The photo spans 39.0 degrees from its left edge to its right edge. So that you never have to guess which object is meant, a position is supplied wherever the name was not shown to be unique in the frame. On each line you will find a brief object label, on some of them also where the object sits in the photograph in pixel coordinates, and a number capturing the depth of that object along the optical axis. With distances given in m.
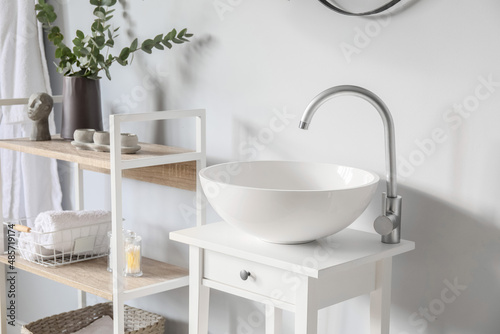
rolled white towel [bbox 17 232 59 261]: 2.21
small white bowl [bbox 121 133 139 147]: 1.99
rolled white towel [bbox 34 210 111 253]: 2.18
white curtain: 2.52
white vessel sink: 1.47
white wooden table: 1.49
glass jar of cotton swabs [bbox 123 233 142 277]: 2.10
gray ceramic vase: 2.22
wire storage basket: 2.19
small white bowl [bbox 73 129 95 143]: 2.10
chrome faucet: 1.57
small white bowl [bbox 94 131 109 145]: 2.05
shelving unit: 1.90
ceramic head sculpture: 2.25
